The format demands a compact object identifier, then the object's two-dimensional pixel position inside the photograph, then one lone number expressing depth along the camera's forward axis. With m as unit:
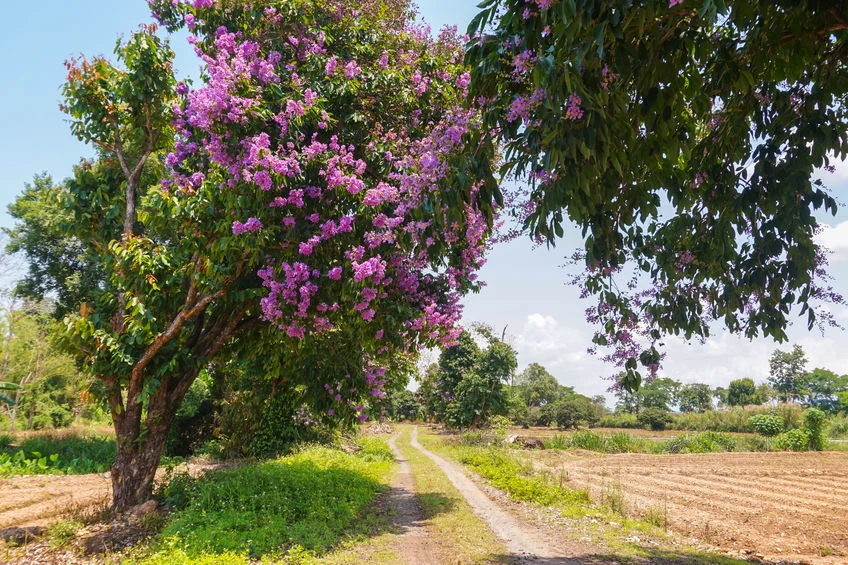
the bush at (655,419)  59.47
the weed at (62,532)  8.81
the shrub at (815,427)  29.67
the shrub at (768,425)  36.47
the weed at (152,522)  9.47
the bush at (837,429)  41.25
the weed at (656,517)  10.56
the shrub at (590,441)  33.56
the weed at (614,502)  11.60
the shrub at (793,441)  29.88
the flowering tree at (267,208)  8.26
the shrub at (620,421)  63.47
